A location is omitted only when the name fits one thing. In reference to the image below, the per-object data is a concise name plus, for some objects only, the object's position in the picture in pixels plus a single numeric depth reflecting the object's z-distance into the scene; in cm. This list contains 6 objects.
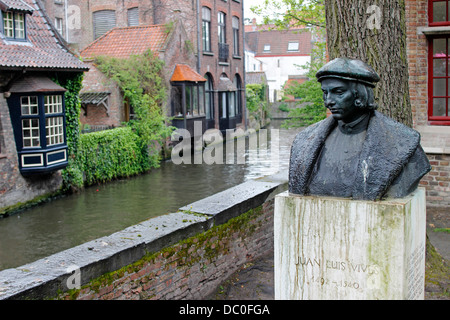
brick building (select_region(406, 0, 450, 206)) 1007
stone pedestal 343
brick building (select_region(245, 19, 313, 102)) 5497
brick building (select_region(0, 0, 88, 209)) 1317
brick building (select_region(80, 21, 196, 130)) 2092
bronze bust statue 357
